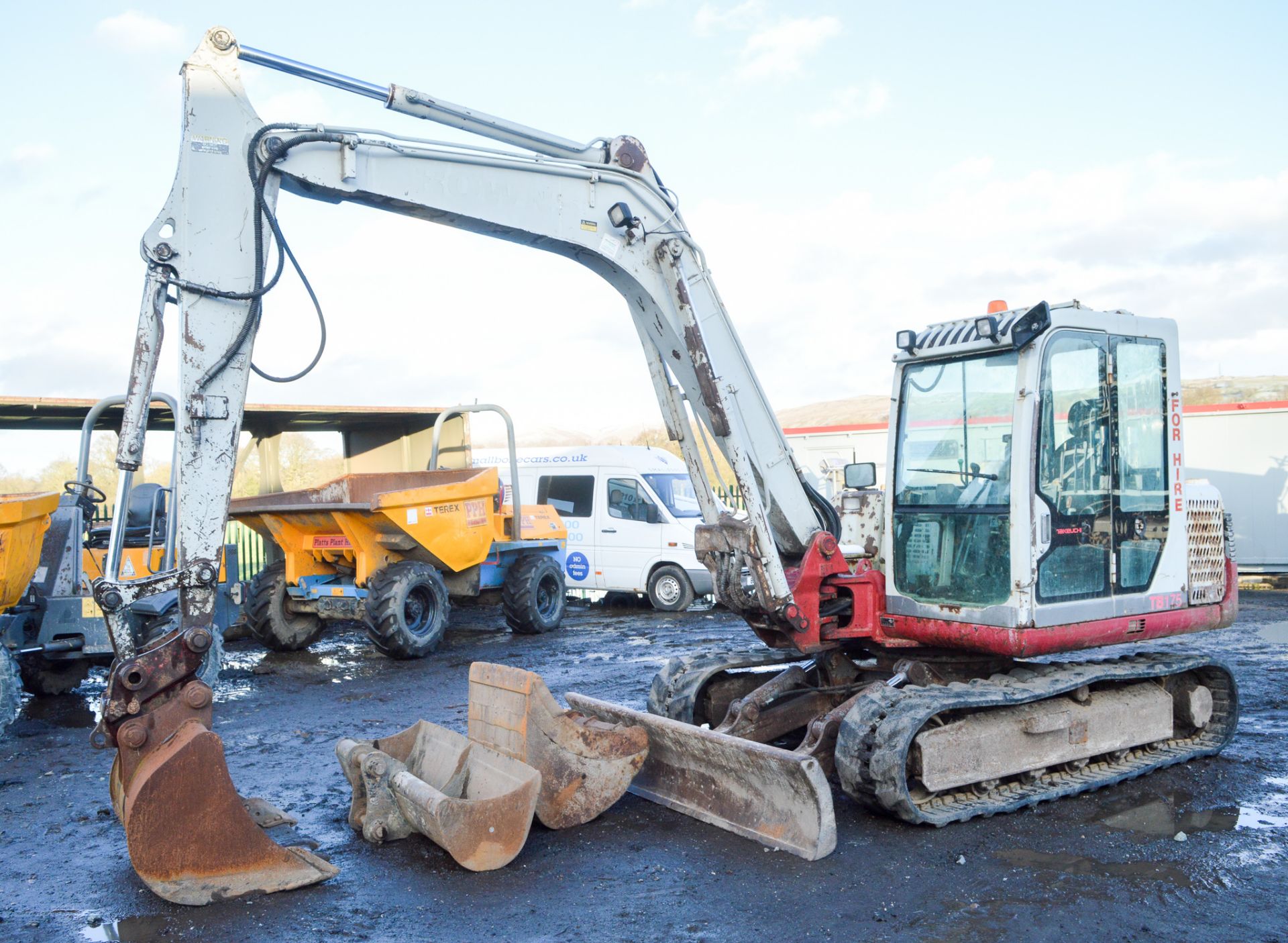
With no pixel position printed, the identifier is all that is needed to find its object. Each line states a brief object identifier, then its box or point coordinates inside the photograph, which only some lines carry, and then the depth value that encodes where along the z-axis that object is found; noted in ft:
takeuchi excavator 15.01
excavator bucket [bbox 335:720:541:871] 15.05
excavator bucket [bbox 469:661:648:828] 17.03
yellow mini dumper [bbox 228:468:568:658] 34.86
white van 47.80
